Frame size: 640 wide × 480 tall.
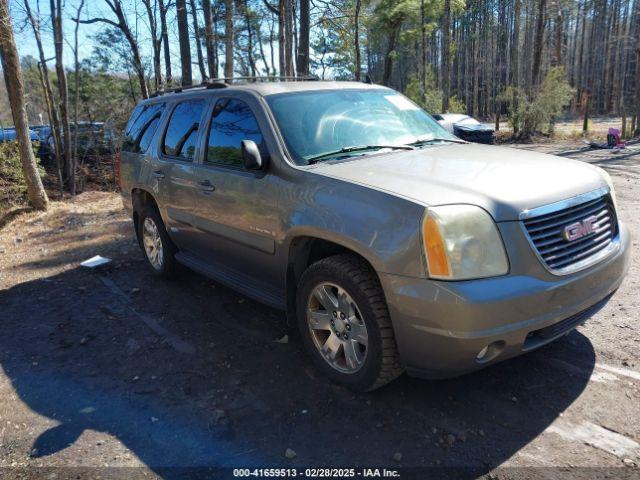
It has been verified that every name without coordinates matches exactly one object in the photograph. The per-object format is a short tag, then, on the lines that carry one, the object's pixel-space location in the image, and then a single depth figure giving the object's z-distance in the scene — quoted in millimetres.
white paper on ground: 6184
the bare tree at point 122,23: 17041
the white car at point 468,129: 15484
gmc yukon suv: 2572
